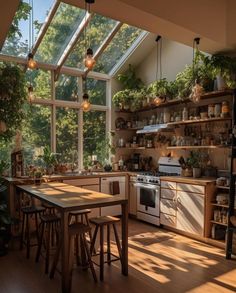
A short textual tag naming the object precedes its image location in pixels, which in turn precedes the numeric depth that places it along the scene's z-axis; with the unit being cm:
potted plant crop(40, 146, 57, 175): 504
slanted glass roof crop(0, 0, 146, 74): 457
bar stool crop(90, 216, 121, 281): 304
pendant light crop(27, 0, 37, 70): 346
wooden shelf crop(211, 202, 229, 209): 403
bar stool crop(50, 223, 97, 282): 279
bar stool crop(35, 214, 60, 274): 322
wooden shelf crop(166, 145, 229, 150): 433
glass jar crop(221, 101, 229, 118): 422
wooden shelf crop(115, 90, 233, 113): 434
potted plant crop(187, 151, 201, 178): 461
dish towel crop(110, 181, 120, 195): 545
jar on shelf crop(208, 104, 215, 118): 446
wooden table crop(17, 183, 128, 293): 267
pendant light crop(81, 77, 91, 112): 388
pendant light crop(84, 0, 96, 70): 294
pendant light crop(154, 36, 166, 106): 567
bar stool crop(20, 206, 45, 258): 371
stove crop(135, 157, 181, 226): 498
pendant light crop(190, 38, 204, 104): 390
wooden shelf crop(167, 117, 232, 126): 434
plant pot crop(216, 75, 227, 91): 417
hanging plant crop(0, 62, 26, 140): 402
